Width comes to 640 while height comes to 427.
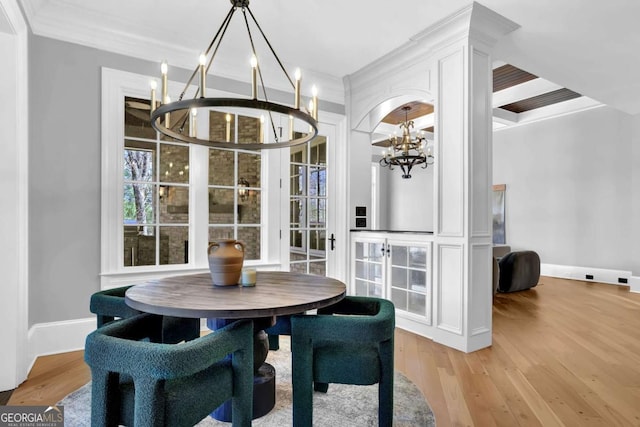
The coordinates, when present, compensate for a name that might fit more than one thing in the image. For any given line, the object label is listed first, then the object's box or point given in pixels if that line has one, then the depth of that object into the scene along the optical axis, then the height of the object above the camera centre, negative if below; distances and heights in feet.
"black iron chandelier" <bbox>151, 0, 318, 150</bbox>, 5.52 +1.70
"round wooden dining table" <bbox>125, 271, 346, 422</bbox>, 5.26 -1.41
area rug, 6.60 -3.85
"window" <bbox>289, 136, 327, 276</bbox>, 14.33 +0.23
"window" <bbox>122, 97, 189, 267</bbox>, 11.23 +0.58
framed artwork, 25.05 -0.10
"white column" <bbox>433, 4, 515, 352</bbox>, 10.21 +0.73
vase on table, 6.84 -0.94
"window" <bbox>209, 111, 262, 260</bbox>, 12.65 +0.92
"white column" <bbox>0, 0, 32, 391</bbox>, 7.78 +0.20
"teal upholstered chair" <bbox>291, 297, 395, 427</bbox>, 5.60 -2.31
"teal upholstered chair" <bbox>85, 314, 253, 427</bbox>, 4.17 -2.15
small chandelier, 19.07 +3.44
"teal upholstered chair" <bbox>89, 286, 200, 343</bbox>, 6.56 -1.96
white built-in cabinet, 11.62 -2.14
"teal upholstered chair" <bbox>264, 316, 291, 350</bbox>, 7.55 -2.42
